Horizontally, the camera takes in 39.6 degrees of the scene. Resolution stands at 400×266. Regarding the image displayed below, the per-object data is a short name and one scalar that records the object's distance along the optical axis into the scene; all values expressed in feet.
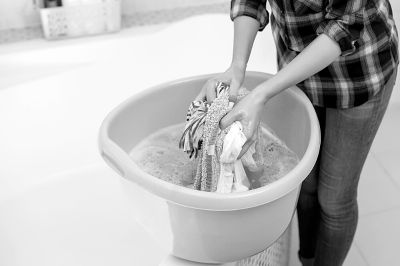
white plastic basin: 3.17
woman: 3.46
